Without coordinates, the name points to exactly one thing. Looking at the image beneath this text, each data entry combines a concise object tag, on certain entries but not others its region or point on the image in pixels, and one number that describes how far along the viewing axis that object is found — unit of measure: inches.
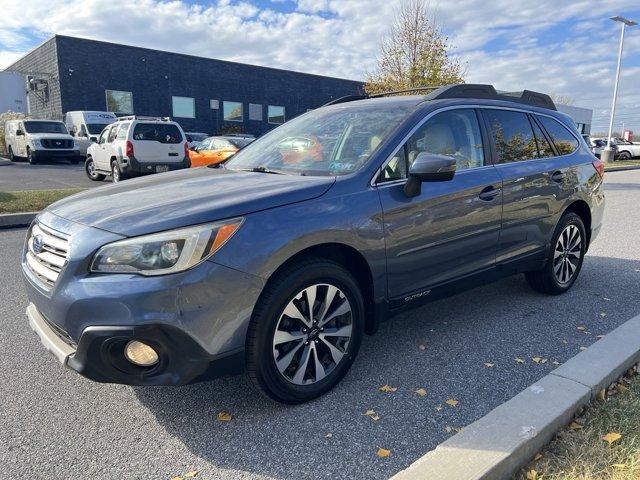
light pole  1078.4
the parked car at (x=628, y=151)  1349.7
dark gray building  1097.4
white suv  530.3
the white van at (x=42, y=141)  809.5
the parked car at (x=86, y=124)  896.3
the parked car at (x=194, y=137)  973.4
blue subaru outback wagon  91.8
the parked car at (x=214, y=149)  623.2
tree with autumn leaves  534.9
